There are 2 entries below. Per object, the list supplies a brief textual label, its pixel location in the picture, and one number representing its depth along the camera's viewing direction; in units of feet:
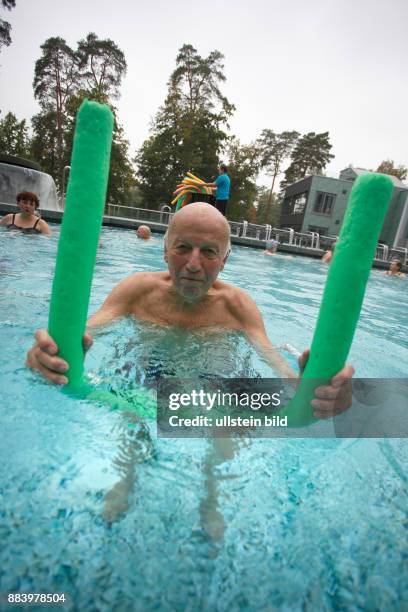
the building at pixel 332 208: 96.43
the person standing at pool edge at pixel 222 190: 30.90
